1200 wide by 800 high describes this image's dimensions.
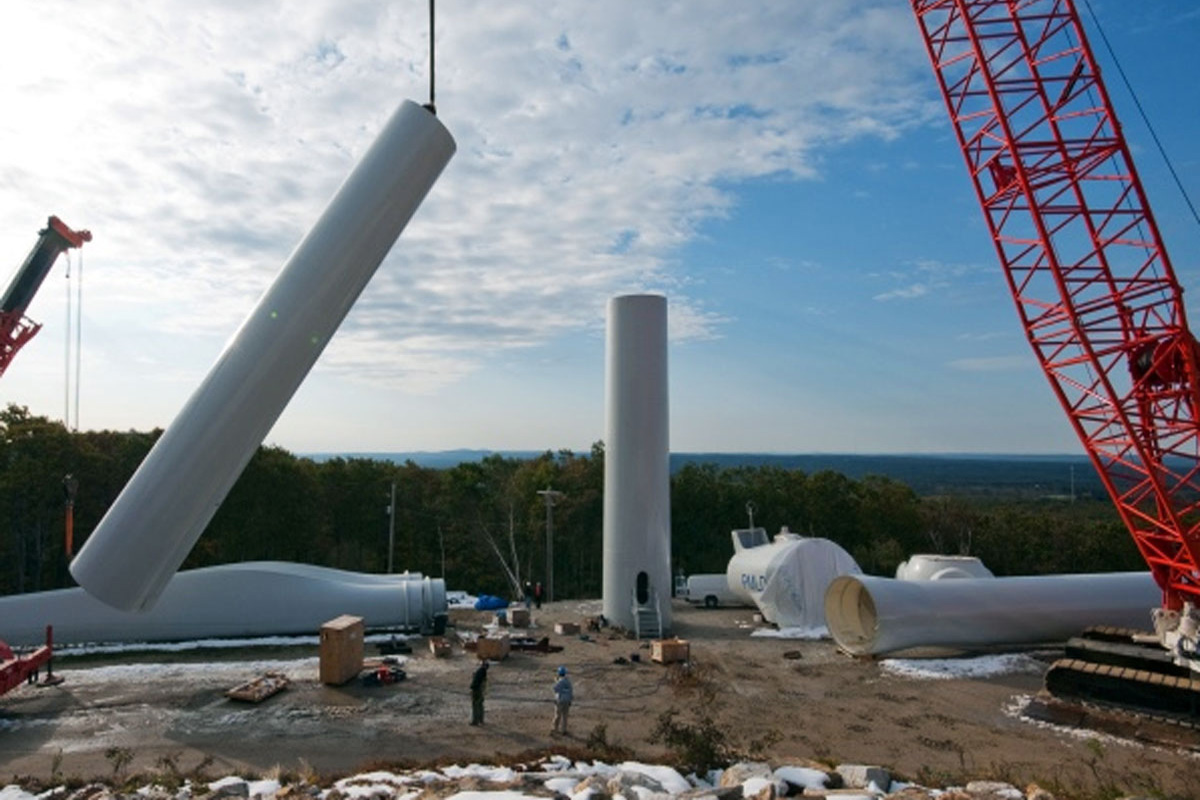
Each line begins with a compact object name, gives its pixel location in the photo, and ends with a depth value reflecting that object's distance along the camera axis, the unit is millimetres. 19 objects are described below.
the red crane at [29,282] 15750
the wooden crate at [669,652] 17438
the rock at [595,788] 7971
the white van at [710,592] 26328
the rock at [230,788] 8817
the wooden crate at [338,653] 15281
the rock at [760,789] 8062
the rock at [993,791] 8406
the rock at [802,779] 8868
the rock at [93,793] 8625
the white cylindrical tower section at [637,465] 21141
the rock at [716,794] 7878
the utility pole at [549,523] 26981
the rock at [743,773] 8867
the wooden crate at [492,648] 17688
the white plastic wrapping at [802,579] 21344
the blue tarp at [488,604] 25031
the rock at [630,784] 8242
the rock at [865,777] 9141
